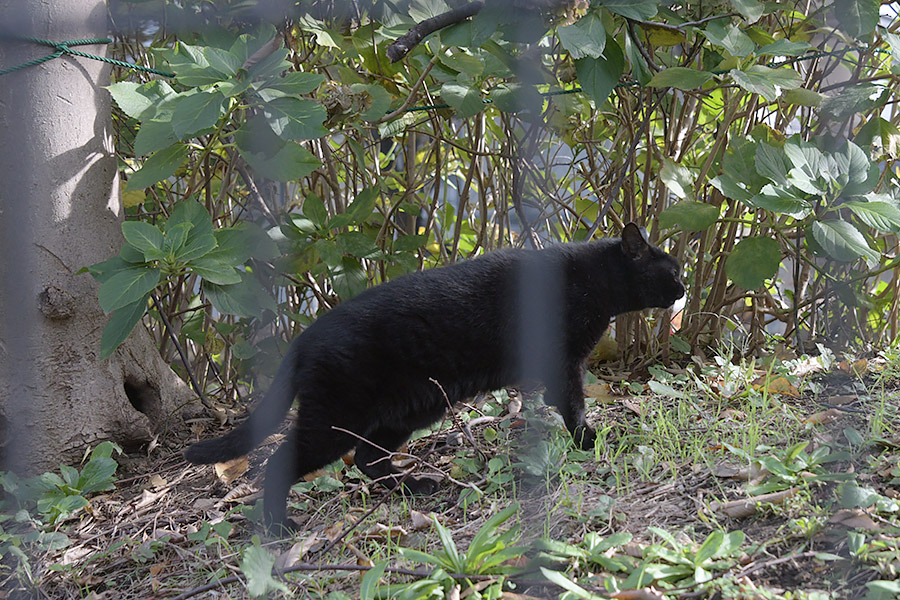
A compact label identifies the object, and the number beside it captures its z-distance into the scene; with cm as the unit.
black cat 391
